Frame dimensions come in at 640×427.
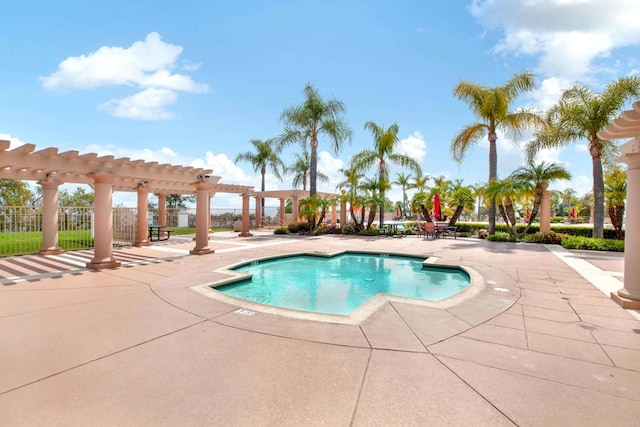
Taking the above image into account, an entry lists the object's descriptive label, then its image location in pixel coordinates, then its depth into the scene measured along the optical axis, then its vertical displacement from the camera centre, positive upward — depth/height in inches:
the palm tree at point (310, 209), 804.0 +18.2
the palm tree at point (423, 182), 898.7 +105.1
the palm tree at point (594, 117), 510.0 +180.4
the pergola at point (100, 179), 315.6 +49.6
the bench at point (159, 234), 657.4 -45.8
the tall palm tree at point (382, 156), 827.2 +170.5
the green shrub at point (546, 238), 584.7 -40.0
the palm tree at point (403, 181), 944.9 +112.9
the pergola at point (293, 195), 949.8 +67.3
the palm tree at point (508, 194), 611.7 +49.7
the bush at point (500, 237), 637.9 -43.5
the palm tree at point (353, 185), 818.2 +88.7
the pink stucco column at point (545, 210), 619.8 +16.2
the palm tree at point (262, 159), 1189.7 +228.4
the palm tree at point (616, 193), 618.2 +52.8
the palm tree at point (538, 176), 619.2 +89.4
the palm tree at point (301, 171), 1219.9 +184.3
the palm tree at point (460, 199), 829.8 +50.8
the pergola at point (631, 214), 206.7 +3.2
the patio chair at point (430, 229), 707.4 -29.1
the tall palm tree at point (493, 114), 660.1 +232.3
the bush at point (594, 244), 480.5 -42.9
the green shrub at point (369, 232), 784.9 -42.1
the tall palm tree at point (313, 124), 822.5 +257.5
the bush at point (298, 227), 854.2 -32.9
